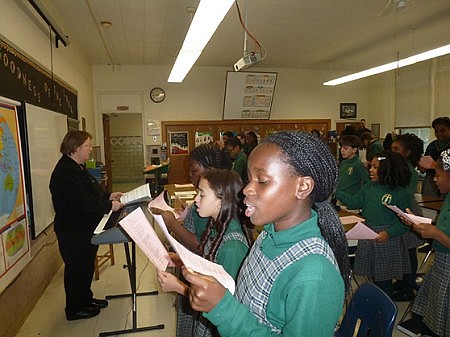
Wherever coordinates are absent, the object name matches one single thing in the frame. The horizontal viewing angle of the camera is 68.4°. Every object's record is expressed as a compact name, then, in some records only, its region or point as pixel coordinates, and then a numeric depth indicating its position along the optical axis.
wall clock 7.59
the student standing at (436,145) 4.01
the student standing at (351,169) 3.41
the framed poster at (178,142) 7.82
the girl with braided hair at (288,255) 0.81
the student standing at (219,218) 1.42
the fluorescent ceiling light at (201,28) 2.62
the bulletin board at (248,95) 7.40
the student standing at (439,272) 1.87
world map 2.31
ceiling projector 3.88
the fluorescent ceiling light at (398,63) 4.29
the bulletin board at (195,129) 7.79
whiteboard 3.01
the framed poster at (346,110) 8.63
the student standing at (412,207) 2.66
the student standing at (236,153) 4.52
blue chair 1.20
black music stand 2.57
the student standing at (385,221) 2.49
